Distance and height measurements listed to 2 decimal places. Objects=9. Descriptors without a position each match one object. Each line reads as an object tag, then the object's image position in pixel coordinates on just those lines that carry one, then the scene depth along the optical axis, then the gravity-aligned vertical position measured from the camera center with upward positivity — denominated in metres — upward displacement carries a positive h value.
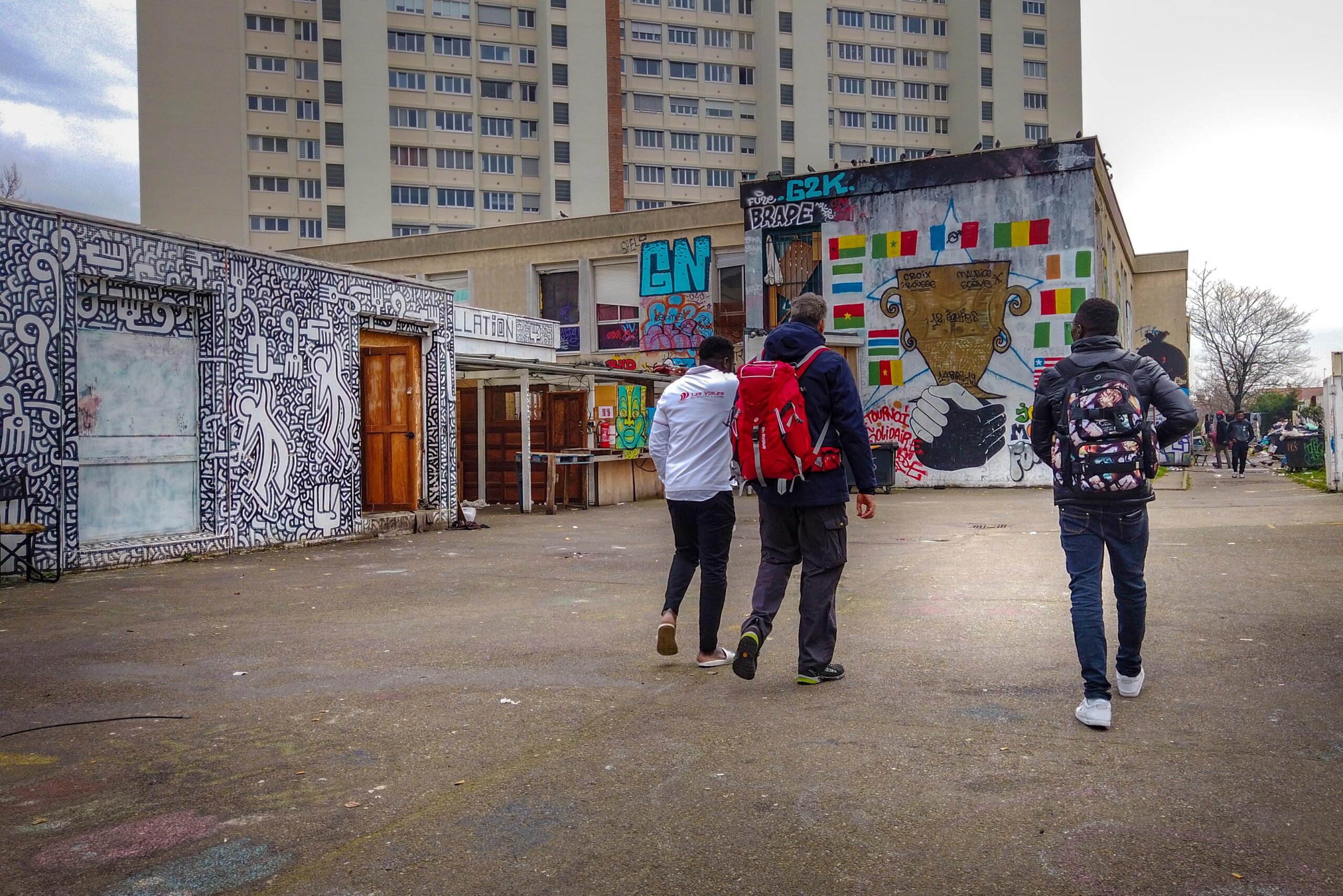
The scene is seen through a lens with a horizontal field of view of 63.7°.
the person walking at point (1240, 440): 26.53 -0.02
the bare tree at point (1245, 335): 53.41 +5.22
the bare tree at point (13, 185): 32.53 +8.49
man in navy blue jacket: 5.38 -0.36
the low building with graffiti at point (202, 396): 10.22 +0.74
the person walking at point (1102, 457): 4.71 -0.06
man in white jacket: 5.95 -0.14
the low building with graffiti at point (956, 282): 23.28 +3.66
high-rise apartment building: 63.56 +22.88
